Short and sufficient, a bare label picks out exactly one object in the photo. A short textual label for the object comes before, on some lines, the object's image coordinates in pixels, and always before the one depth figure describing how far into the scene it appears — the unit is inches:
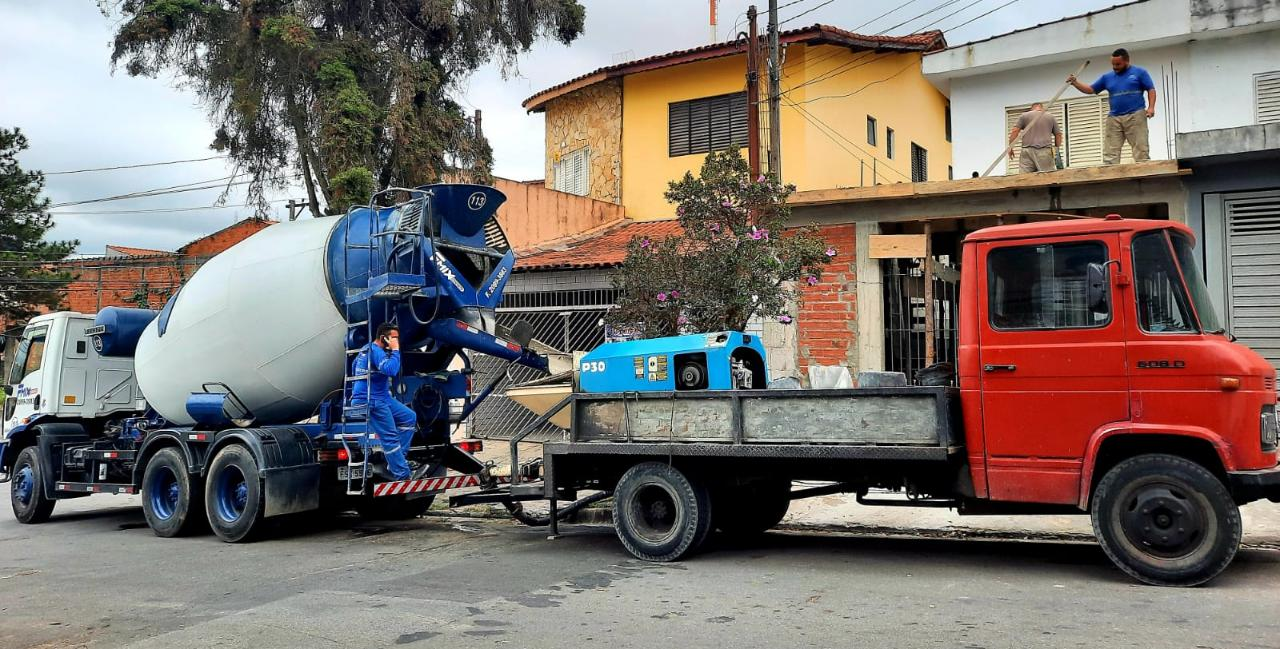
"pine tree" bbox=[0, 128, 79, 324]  1211.2
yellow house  804.0
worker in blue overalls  370.6
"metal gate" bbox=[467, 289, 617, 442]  644.7
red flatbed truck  249.1
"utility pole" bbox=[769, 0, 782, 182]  621.3
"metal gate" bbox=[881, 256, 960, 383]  540.7
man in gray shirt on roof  506.3
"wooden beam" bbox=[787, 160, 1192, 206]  457.7
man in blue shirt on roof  466.0
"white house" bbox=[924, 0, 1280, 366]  450.6
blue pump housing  319.6
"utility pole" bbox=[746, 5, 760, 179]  613.3
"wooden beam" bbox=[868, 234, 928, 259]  517.3
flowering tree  441.4
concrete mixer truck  380.5
